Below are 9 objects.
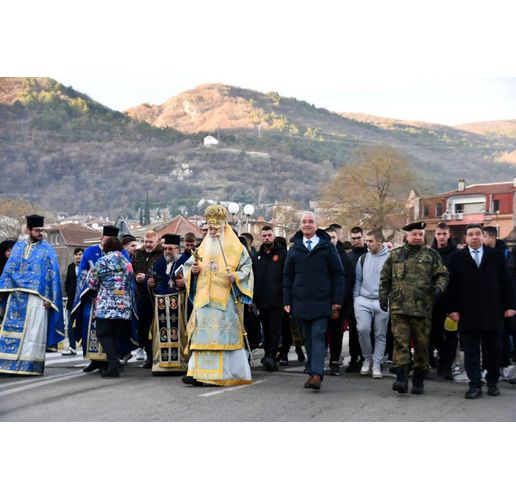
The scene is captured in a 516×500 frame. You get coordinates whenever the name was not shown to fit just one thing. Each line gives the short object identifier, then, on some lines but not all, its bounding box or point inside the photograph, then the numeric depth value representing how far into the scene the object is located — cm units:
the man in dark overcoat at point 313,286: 812
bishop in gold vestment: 851
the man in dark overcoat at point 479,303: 792
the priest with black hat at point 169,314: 973
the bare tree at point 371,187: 4428
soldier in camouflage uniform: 796
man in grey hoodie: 940
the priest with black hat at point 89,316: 980
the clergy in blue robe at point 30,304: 959
